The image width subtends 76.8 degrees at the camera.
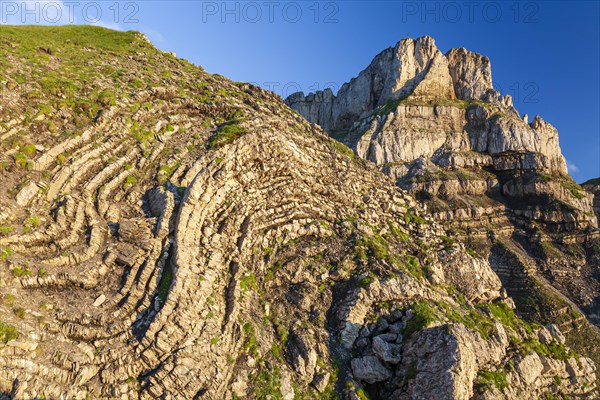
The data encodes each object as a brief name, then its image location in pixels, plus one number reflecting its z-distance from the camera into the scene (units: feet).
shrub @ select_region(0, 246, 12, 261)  53.31
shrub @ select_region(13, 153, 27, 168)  66.02
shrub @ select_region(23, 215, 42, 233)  57.88
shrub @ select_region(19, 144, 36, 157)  67.82
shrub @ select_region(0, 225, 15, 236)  55.52
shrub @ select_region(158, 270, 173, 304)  60.29
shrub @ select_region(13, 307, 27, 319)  49.22
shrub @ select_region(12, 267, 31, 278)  53.01
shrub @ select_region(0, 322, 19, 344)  45.15
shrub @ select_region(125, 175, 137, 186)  74.18
